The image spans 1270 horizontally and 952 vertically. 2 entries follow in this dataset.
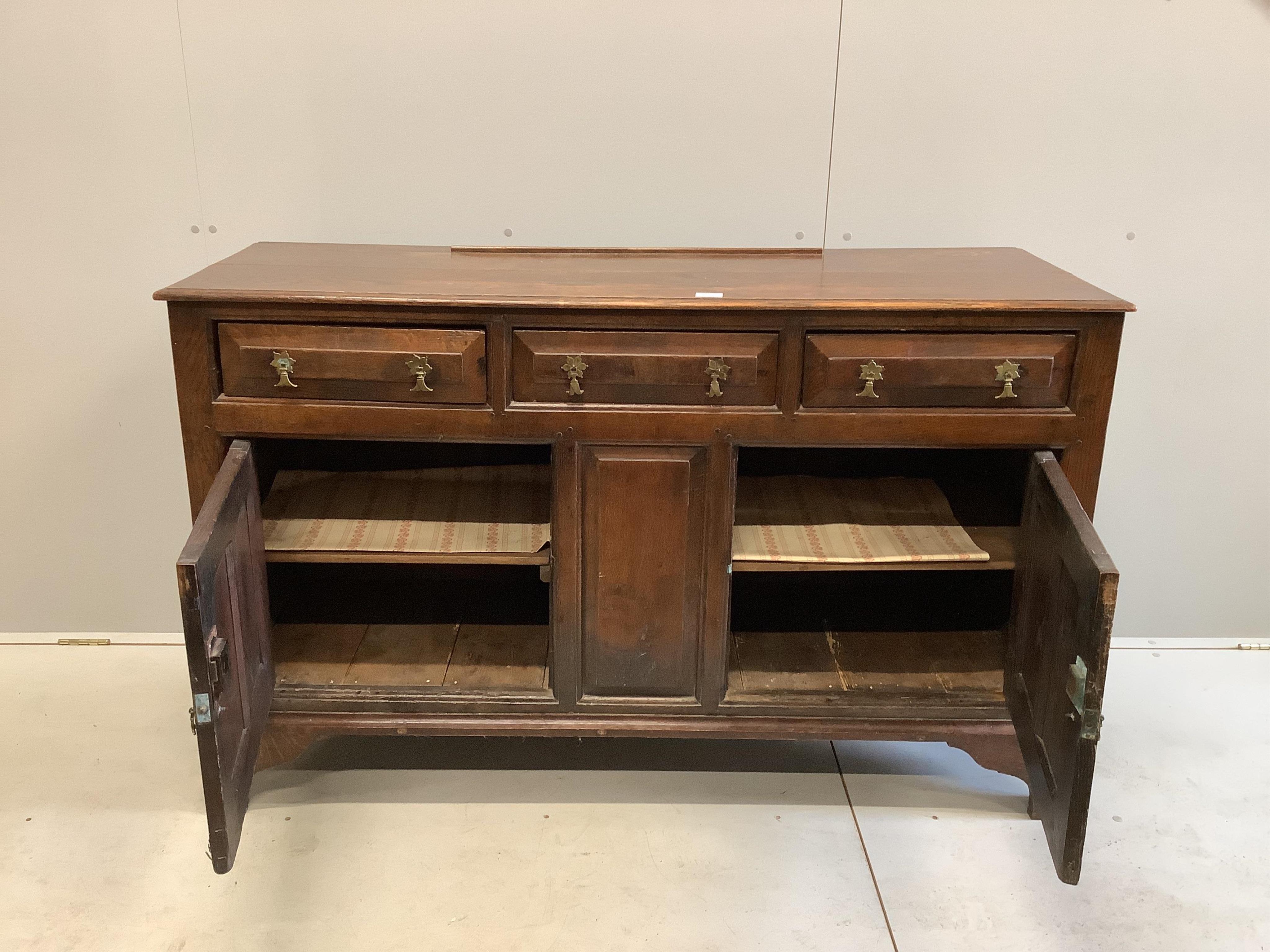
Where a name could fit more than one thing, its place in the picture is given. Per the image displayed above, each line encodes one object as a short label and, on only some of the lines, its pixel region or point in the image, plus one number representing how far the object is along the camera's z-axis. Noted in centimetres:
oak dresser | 178
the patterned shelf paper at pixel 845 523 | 198
